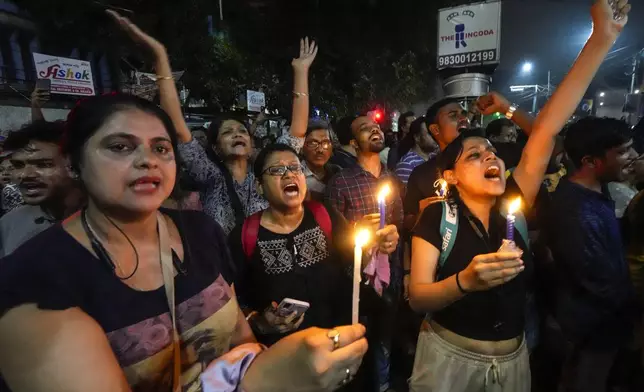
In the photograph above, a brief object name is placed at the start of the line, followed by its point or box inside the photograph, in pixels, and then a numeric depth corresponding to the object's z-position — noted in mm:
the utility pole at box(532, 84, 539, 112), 44500
